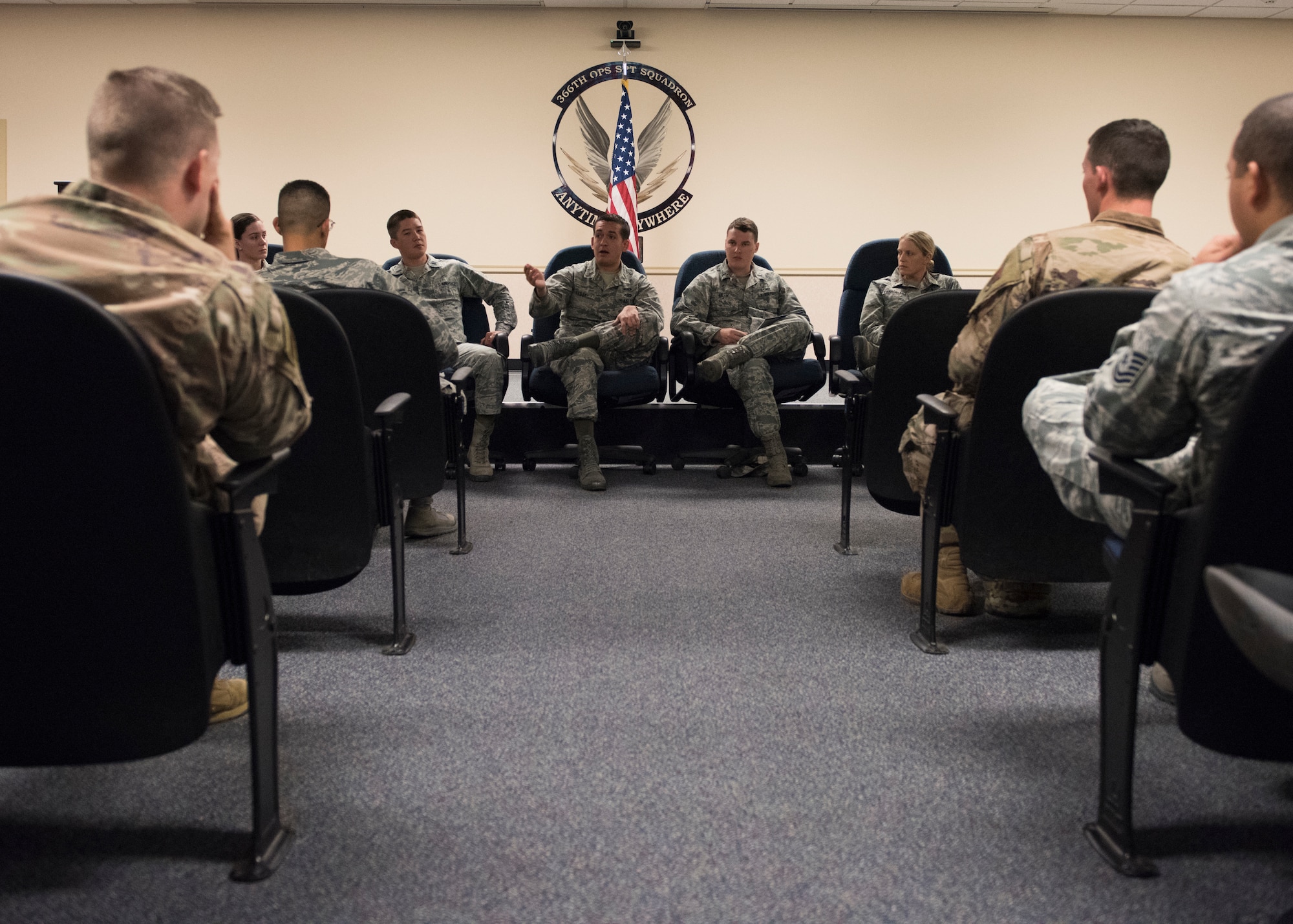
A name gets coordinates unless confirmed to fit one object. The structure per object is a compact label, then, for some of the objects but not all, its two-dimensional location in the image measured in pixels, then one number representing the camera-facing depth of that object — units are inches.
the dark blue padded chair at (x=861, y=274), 167.6
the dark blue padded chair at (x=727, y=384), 154.8
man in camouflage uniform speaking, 148.2
